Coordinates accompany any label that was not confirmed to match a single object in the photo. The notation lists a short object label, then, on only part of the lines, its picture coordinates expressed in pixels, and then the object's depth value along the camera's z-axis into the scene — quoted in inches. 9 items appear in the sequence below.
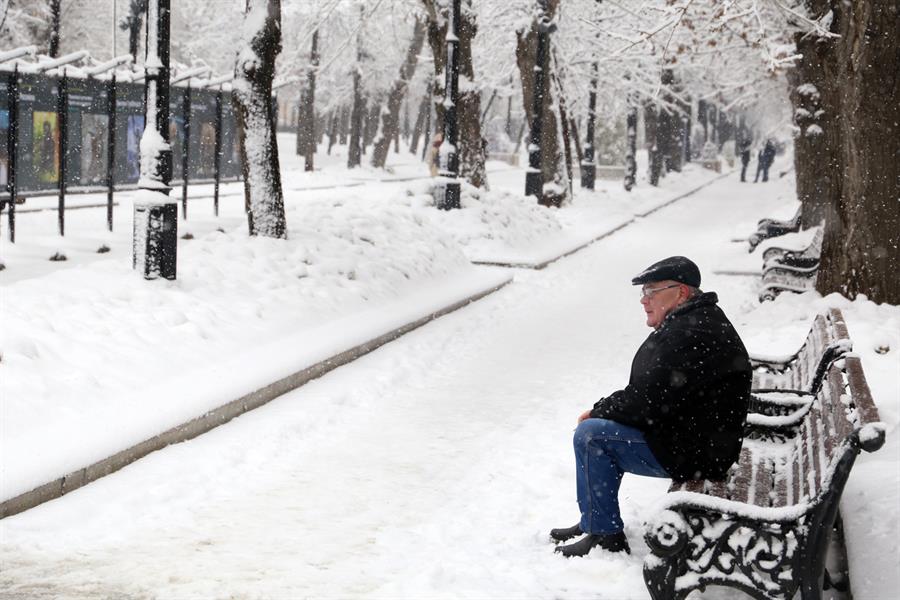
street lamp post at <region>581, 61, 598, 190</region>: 1304.1
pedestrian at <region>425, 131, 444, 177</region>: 1090.7
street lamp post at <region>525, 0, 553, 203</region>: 879.7
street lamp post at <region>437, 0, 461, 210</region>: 671.8
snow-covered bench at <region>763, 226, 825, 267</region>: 504.4
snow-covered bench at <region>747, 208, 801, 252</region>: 742.5
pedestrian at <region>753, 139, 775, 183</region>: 1945.1
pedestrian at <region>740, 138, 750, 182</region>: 1946.0
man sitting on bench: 182.2
